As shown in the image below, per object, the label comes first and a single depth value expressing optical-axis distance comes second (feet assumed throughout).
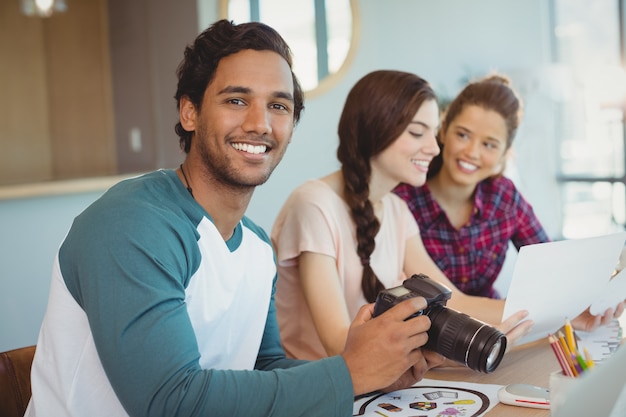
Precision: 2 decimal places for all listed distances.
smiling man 3.33
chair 4.25
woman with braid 5.95
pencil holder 3.33
